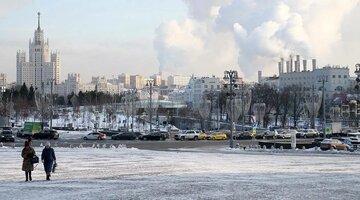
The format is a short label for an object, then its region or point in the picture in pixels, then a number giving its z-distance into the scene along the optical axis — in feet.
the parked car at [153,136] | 246.68
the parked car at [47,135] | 238.68
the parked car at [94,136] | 238.48
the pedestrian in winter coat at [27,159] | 76.89
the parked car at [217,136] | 262.67
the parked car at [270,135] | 276.04
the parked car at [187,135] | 256.11
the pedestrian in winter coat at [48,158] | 78.07
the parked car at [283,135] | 276.04
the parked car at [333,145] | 169.07
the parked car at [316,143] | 183.89
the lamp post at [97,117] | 389.52
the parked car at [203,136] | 261.03
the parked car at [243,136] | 266.77
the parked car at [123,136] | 248.11
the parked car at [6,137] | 213.05
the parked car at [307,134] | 288.10
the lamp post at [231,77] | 192.85
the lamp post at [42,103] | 324.09
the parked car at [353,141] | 179.62
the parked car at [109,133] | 282.36
